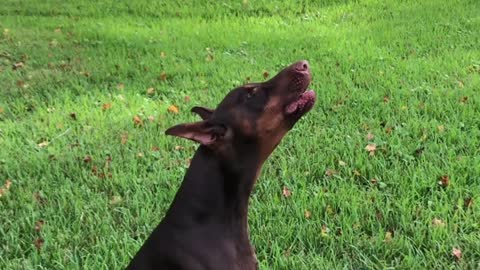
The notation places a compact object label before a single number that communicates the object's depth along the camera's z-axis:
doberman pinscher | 2.44
